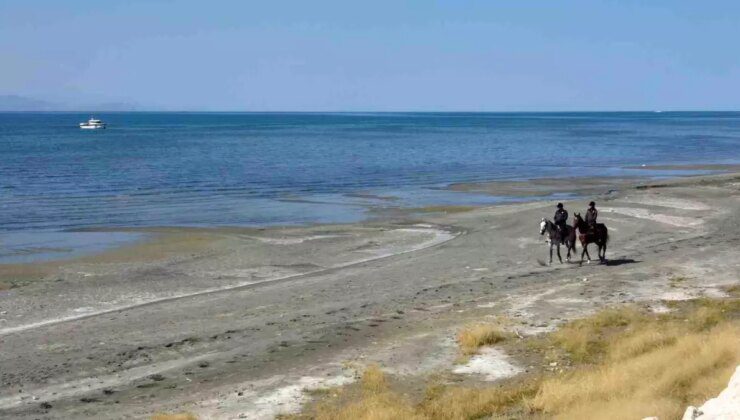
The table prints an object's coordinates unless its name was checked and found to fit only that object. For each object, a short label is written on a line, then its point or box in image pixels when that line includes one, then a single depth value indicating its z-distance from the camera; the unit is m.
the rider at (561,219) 28.97
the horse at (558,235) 29.02
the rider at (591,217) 28.70
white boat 190.62
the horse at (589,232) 28.48
